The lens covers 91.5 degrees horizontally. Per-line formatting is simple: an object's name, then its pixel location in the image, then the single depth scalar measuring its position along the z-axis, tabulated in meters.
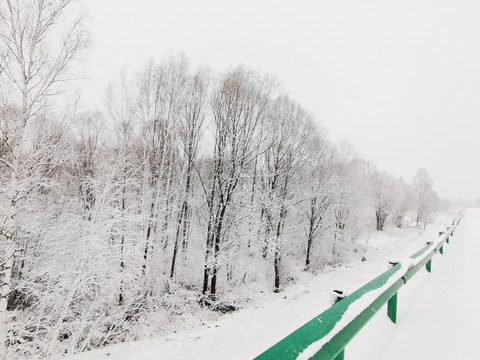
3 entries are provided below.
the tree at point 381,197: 42.12
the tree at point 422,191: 49.34
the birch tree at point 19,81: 7.11
